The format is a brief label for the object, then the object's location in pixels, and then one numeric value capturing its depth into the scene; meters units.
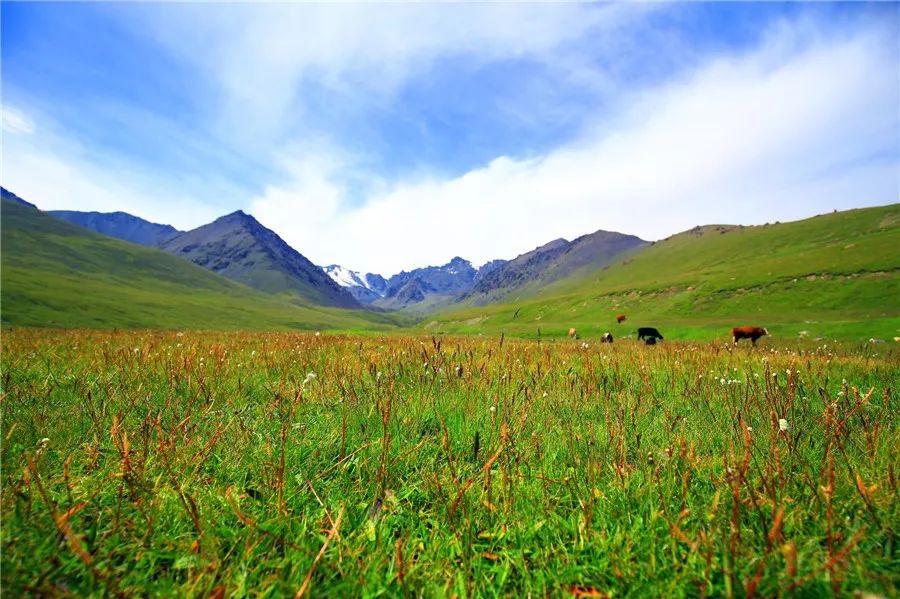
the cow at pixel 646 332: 34.07
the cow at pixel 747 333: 28.41
